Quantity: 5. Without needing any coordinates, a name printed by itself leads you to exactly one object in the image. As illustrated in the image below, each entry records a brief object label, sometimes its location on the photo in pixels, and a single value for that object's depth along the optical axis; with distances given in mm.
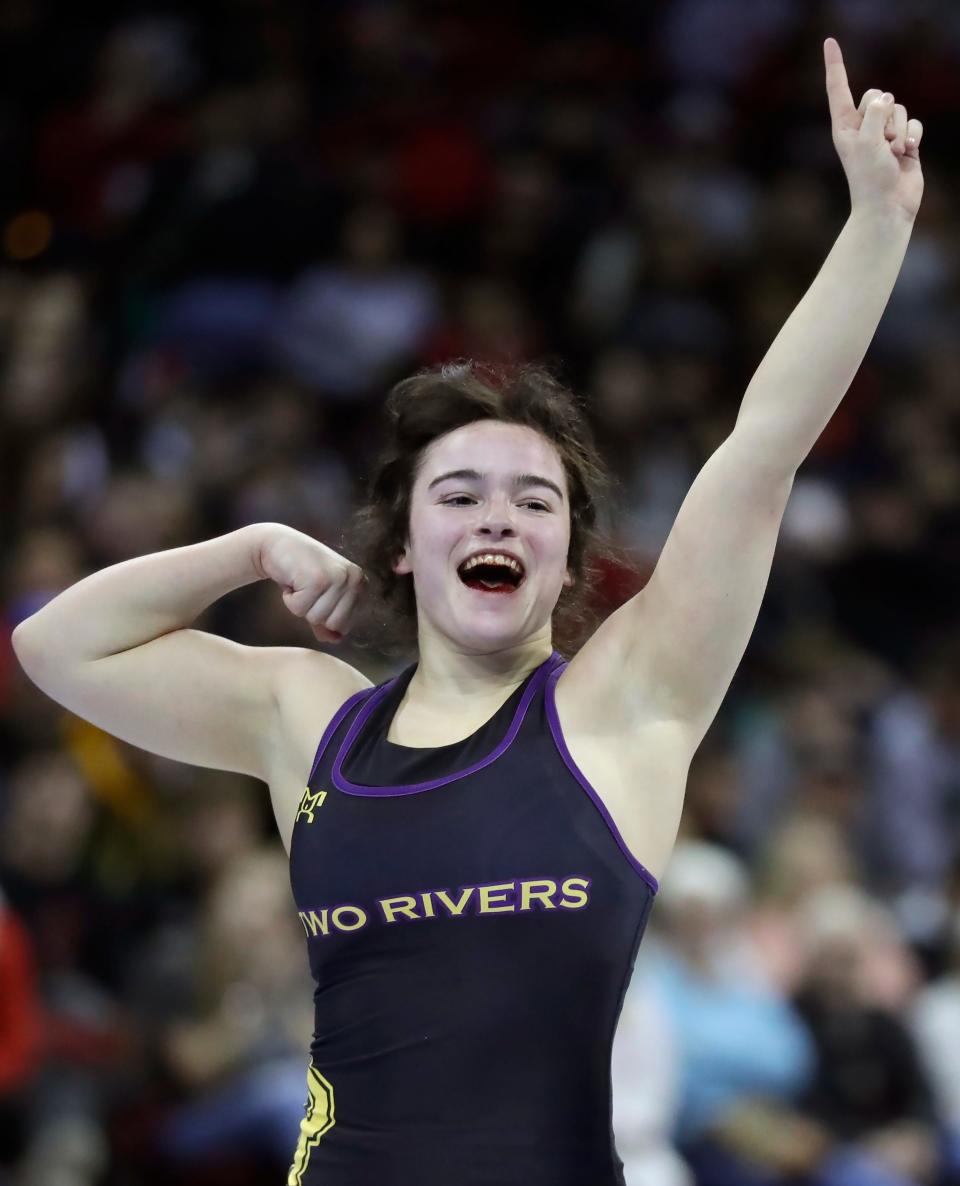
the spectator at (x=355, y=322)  17562
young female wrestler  5660
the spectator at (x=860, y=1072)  12680
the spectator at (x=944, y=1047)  12984
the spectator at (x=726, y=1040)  12266
